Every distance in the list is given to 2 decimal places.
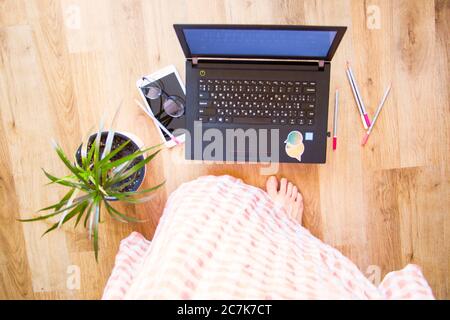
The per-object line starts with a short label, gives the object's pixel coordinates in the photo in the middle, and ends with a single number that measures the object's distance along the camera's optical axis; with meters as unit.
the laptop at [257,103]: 0.97
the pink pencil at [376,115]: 1.07
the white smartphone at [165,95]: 1.07
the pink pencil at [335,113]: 1.07
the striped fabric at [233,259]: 0.74
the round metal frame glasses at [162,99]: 1.06
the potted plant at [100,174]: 0.91
